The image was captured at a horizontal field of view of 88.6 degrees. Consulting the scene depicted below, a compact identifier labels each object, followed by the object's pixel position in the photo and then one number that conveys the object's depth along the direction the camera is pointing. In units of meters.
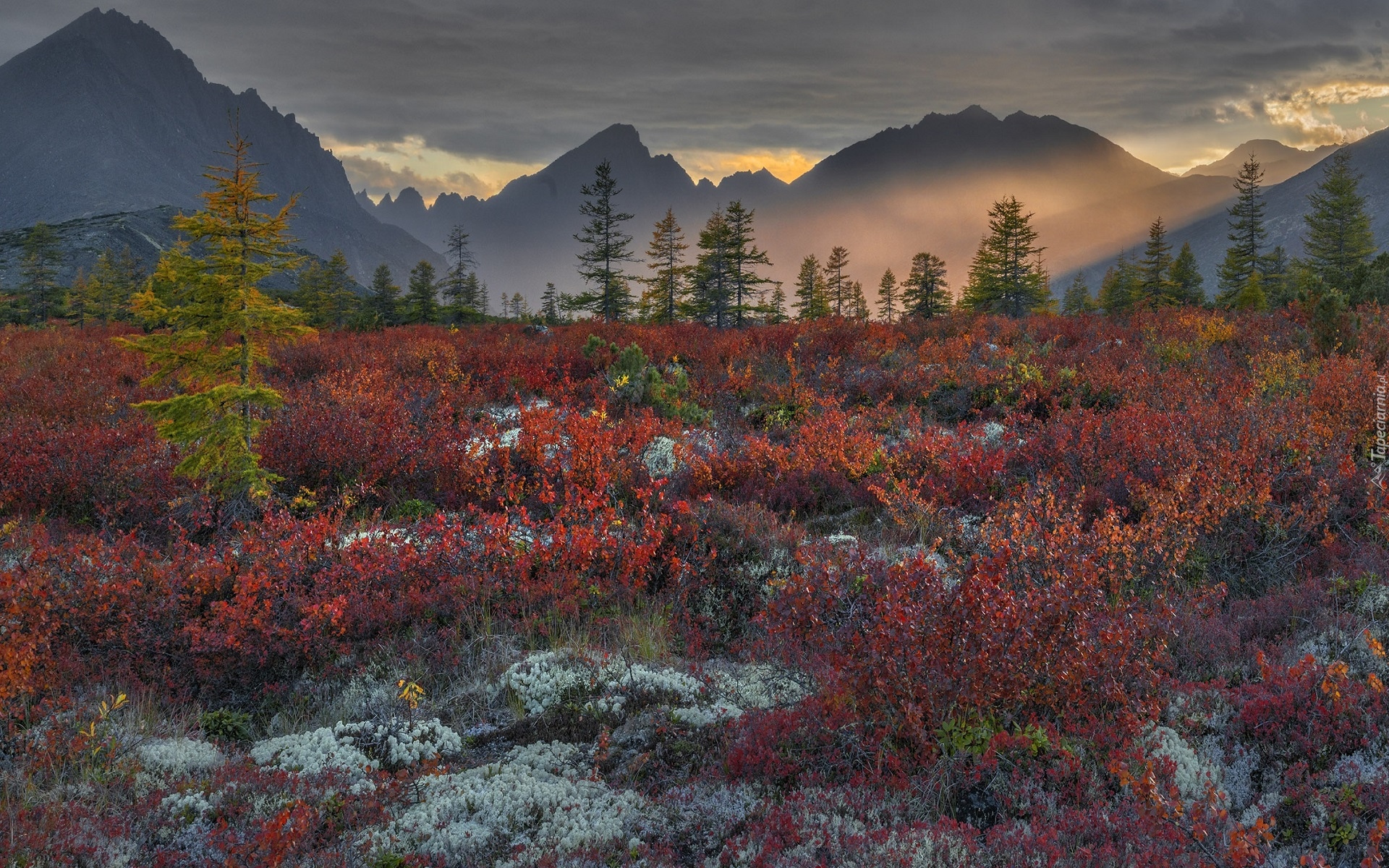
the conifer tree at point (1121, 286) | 51.91
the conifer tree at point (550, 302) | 51.51
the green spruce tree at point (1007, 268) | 43.72
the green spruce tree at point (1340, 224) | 46.56
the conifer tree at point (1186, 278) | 48.84
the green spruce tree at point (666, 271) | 42.61
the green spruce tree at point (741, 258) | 39.94
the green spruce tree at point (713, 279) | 39.97
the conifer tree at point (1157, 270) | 48.59
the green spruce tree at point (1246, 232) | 48.34
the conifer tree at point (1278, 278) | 34.60
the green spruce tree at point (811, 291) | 53.16
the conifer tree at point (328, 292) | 45.69
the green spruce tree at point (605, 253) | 40.62
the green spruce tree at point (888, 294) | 65.06
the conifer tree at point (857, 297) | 57.83
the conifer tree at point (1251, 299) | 28.56
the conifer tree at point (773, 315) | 39.88
